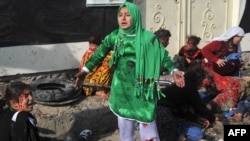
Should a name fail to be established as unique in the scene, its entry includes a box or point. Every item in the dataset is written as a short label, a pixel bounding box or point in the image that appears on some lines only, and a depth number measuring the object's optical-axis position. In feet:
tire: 18.34
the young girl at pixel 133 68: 13.38
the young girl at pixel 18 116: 11.94
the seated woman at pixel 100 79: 20.30
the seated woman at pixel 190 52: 24.29
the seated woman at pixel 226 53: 22.09
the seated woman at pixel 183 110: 17.90
